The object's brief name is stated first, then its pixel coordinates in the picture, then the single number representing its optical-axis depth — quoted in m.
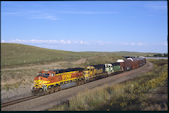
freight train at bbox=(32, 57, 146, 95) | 21.02
